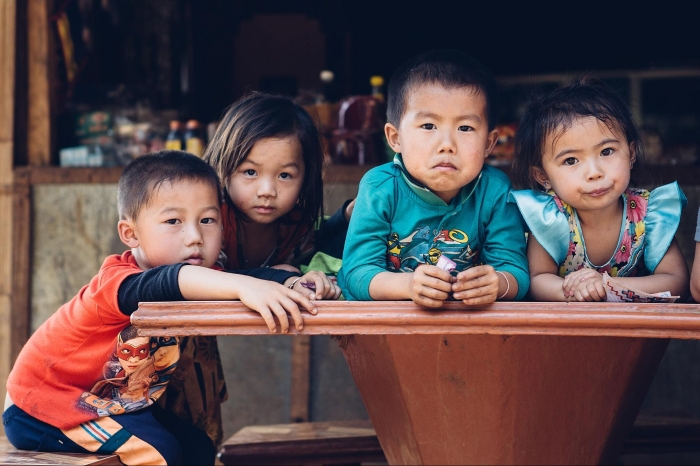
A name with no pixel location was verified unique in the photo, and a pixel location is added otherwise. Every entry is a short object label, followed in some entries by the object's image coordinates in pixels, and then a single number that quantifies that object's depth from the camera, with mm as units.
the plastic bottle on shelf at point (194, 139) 3764
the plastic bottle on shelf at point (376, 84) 4027
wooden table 1486
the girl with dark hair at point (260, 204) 2209
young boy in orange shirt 1910
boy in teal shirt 1847
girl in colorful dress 1867
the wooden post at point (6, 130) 3490
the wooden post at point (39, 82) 3572
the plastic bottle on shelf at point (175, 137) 3779
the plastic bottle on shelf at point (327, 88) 4238
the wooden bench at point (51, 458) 1764
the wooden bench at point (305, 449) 2549
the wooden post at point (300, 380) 3518
